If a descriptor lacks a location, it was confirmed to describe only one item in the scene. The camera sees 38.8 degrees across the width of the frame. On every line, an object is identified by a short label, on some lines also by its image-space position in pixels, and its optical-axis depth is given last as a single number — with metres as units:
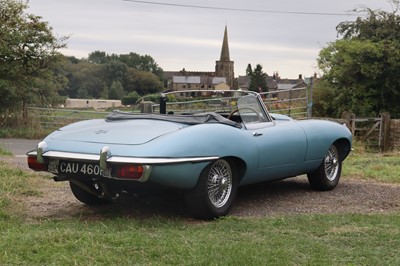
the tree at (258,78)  82.38
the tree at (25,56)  20.09
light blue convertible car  4.59
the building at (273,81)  100.40
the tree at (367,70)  29.41
